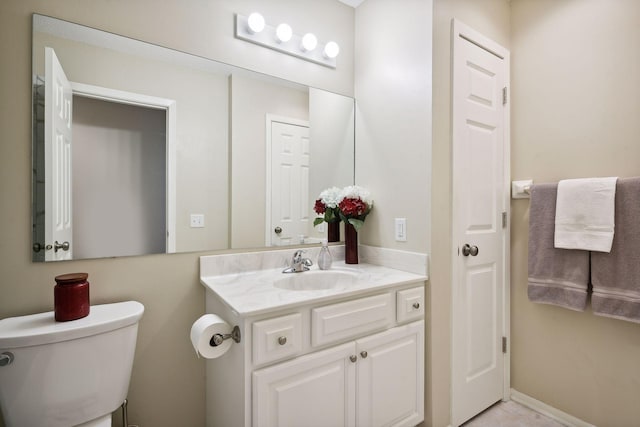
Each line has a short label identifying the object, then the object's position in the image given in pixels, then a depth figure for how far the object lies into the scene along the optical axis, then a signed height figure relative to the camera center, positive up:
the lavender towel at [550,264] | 1.51 -0.26
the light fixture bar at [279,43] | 1.58 +0.94
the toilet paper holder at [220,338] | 1.08 -0.44
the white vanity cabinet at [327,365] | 1.05 -0.60
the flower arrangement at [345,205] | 1.76 +0.05
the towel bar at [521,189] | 1.75 +0.14
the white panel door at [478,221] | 1.60 -0.05
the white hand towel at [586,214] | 1.40 +0.00
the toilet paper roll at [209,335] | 1.06 -0.43
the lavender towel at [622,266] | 1.35 -0.24
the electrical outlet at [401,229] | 1.63 -0.09
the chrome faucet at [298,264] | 1.61 -0.27
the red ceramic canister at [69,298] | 1.04 -0.29
